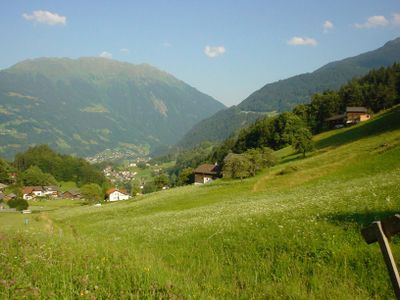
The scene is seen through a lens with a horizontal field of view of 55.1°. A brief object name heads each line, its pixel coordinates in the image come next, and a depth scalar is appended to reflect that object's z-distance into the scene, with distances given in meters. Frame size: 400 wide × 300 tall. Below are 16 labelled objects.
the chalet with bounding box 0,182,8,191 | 185.57
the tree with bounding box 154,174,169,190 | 163.75
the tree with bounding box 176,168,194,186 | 155.14
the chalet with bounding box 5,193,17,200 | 169.06
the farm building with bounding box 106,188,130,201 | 181.62
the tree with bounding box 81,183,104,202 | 146.88
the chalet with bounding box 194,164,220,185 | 135.23
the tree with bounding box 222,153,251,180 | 80.44
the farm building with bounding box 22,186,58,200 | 185.75
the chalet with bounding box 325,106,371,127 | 129.75
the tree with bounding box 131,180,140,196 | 174.38
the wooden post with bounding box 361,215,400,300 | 5.78
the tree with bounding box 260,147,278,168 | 84.71
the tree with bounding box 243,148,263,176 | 81.69
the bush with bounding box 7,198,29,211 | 124.82
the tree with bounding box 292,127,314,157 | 87.25
